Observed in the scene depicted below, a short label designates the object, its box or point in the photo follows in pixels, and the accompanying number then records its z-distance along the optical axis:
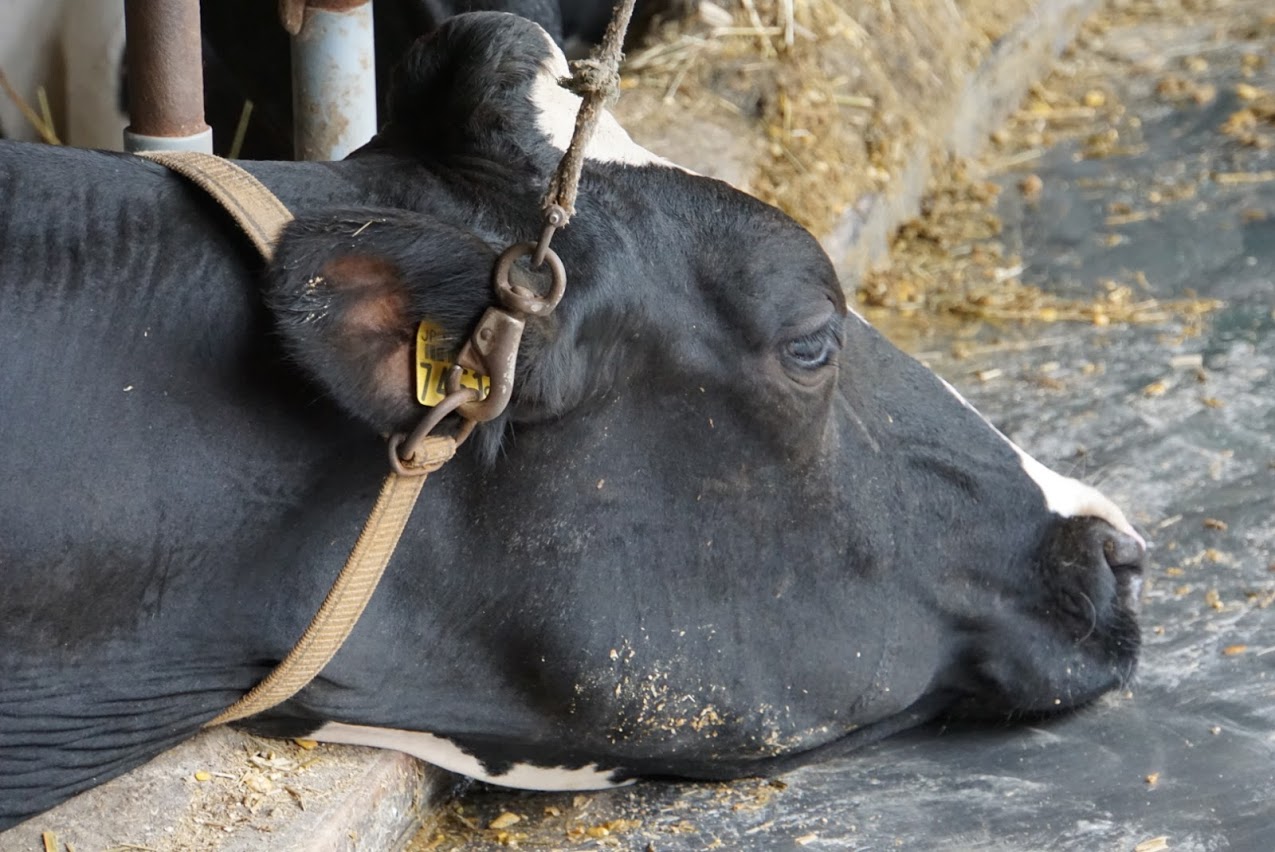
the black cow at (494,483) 4.04
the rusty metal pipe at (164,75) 5.80
